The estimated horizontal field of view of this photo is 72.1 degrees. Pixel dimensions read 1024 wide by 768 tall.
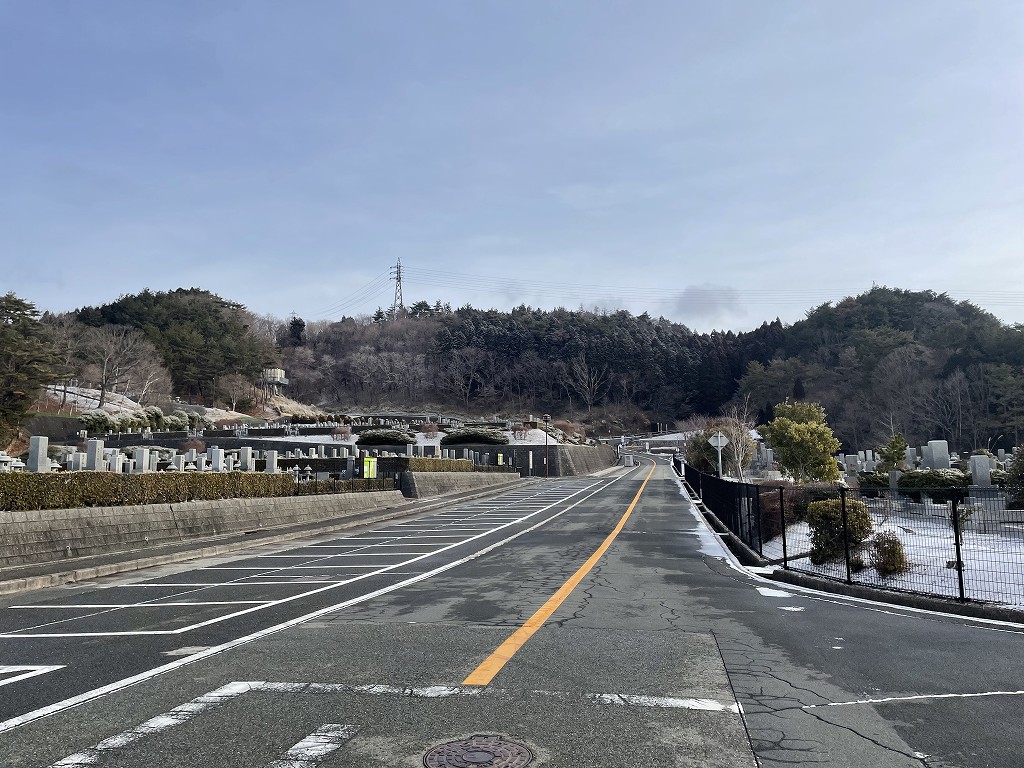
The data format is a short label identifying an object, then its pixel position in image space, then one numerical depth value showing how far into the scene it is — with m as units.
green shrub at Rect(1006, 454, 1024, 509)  21.18
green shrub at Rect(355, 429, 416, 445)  55.53
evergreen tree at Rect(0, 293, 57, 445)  47.81
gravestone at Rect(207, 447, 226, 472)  21.77
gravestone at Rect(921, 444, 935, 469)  35.16
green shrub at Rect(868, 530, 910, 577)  10.46
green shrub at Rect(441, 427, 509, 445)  65.56
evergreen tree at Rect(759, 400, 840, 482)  32.09
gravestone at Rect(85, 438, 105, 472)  16.66
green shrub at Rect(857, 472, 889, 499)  30.50
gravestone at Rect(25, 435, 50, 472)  15.29
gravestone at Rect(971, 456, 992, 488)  25.22
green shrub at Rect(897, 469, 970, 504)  24.98
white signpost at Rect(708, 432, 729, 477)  32.97
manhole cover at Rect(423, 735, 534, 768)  3.77
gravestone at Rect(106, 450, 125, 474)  19.05
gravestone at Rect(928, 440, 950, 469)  33.00
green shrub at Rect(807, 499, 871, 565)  11.34
